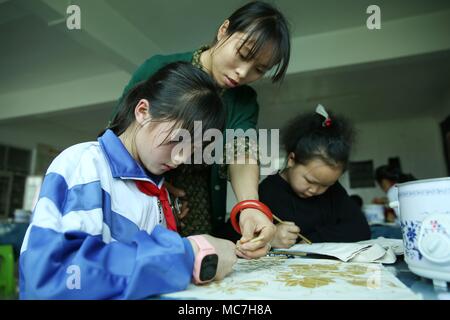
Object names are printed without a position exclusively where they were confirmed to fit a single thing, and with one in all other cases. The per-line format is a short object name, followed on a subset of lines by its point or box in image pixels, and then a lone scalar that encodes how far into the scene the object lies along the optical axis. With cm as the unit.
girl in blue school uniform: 37
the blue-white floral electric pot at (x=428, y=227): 39
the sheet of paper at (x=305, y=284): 40
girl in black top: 128
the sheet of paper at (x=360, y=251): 65
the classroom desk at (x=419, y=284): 39
